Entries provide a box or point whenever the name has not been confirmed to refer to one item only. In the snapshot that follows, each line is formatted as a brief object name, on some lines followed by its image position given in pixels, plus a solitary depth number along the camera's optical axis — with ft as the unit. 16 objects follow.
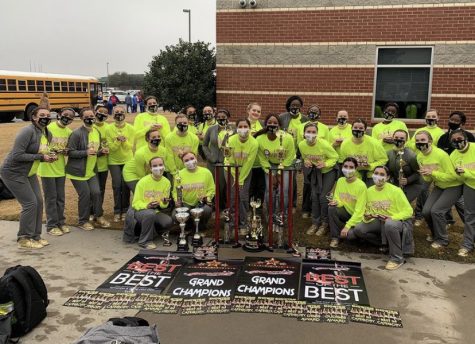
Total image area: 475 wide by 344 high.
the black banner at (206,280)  17.13
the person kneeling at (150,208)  22.56
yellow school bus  87.30
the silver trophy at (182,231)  21.66
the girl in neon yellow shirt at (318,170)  23.86
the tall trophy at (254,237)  21.80
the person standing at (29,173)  21.13
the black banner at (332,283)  16.72
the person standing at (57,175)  23.72
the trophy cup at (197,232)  22.03
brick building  35.27
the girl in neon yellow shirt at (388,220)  20.20
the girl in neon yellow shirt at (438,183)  21.72
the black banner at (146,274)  17.67
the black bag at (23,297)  14.15
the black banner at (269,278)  17.15
